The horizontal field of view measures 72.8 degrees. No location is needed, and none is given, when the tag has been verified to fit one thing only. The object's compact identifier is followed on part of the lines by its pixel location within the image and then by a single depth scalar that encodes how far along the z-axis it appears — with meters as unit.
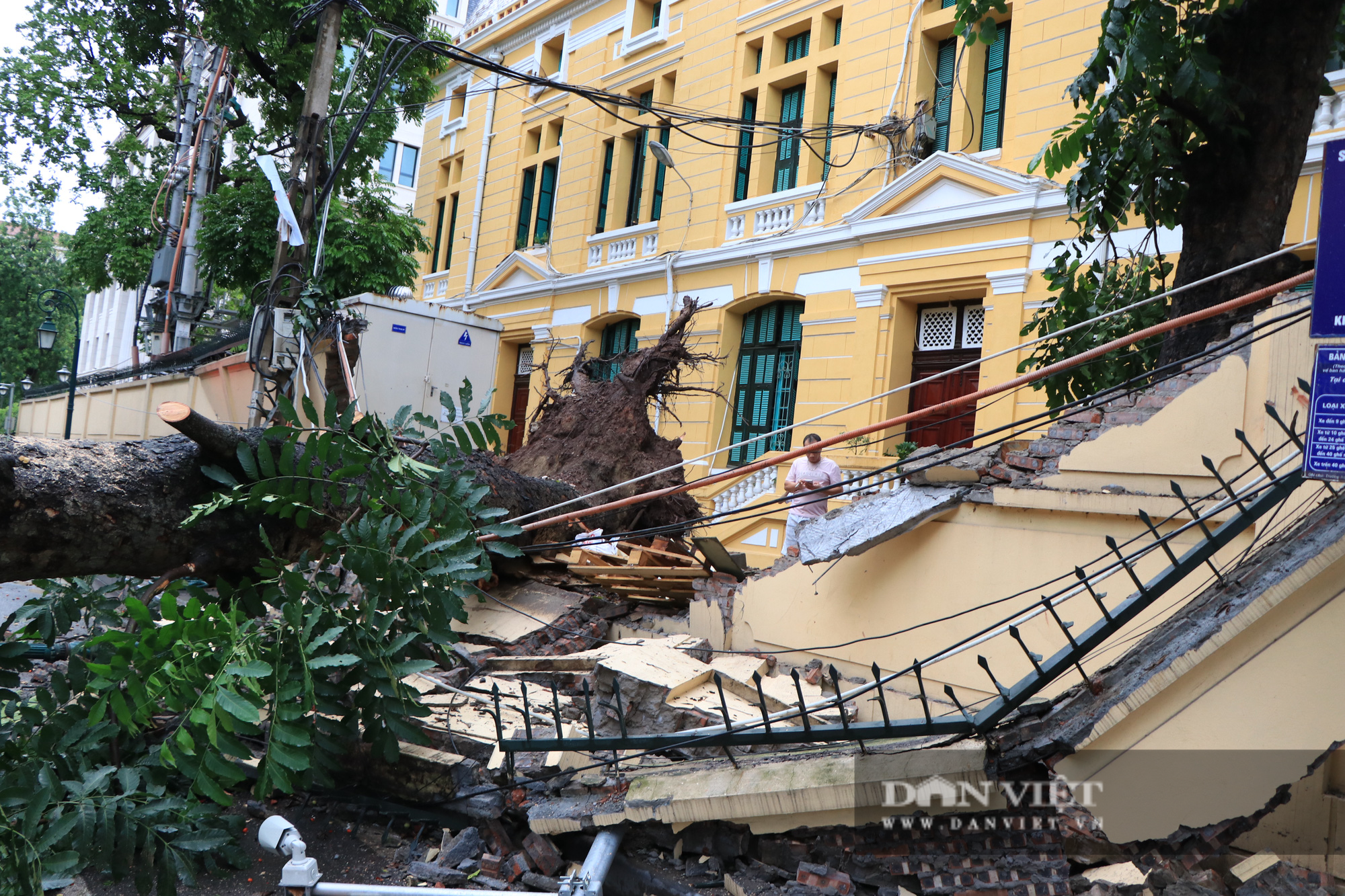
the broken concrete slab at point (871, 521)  5.58
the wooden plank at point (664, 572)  7.25
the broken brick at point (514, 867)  4.05
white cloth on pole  10.41
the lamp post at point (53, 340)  18.08
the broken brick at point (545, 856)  4.04
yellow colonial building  11.18
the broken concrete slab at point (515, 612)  7.03
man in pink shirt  8.12
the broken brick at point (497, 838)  4.31
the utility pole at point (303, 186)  11.21
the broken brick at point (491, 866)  4.09
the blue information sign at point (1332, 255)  2.88
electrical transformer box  12.31
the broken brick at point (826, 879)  3.40
